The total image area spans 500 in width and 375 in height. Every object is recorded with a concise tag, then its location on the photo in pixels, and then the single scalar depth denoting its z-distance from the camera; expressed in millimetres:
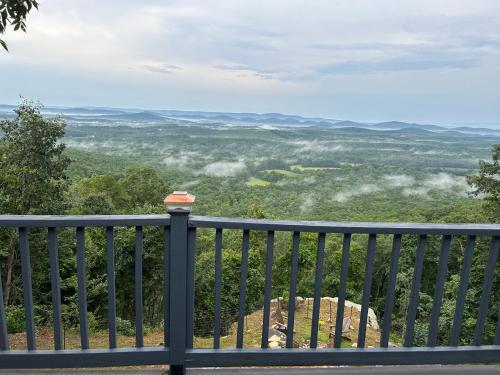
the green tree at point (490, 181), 17453
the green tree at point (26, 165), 12719
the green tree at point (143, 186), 30766
